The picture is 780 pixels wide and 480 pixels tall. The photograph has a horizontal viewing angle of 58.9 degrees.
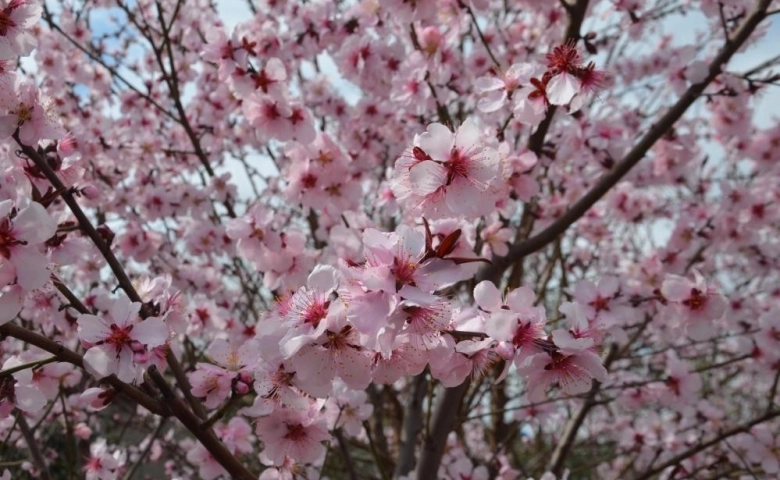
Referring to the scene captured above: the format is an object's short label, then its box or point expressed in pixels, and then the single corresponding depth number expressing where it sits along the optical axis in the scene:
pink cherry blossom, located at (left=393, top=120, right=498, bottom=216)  0.26
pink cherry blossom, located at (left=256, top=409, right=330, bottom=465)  0.31
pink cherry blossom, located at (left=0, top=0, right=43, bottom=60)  0.28
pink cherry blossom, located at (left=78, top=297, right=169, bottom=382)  0.26
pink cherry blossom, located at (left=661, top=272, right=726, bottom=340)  0.45
